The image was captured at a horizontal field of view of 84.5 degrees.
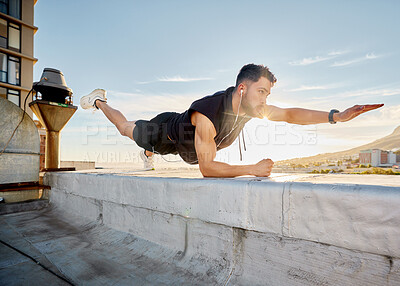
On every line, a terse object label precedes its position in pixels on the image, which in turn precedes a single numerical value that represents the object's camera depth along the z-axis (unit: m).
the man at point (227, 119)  2.04
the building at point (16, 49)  17.16
